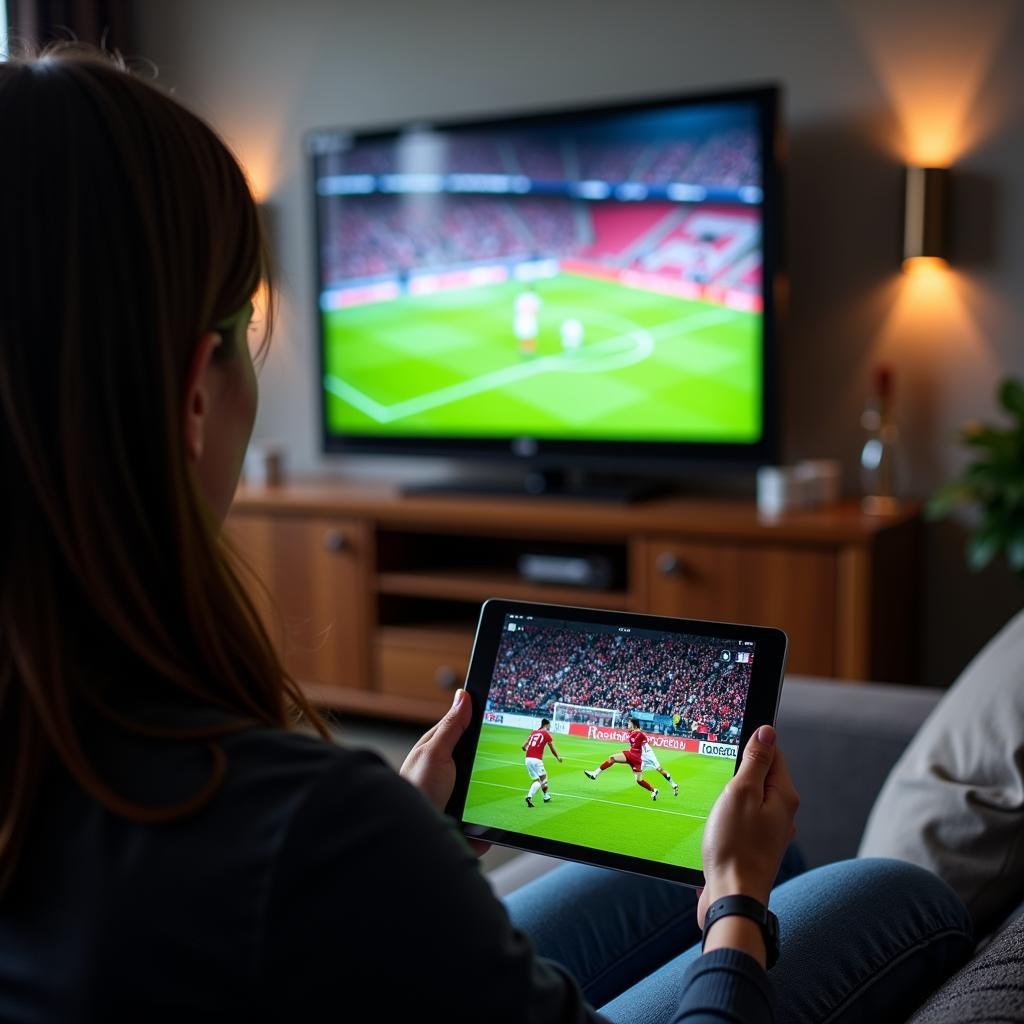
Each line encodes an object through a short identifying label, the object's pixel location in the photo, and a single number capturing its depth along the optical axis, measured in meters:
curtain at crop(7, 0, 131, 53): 3.98
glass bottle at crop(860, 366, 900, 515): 3.10
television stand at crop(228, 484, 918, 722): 2.89
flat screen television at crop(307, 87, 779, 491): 3.17
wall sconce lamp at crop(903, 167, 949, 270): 3.00
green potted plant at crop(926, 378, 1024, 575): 2.68
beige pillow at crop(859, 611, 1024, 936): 1.27
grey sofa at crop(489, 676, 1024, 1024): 1.71
